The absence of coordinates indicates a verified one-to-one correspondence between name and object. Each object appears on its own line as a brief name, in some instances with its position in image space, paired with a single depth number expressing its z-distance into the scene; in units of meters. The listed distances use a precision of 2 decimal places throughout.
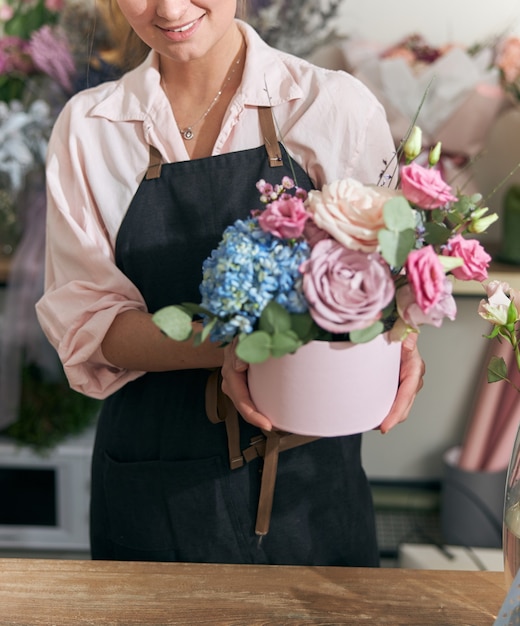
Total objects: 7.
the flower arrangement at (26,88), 2.30
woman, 1.18
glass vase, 0.86
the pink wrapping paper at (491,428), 2.56
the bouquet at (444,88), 2.42
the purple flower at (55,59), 2.28
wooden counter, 0.93
